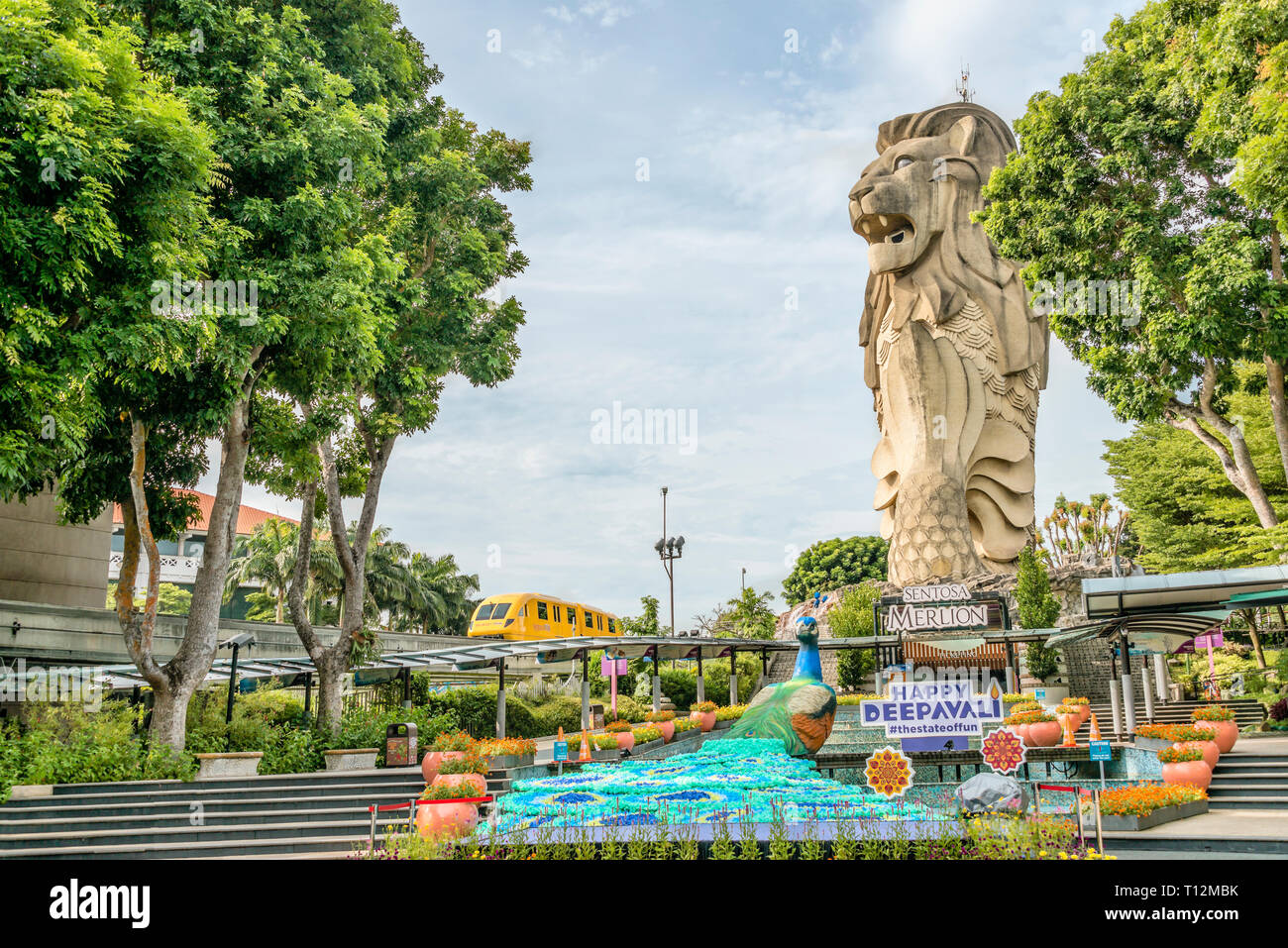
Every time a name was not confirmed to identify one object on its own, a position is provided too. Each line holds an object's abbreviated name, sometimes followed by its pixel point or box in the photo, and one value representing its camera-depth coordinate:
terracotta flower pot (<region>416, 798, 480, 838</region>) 9.33
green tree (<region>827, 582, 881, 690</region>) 35.16
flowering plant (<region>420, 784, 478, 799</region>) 10.72
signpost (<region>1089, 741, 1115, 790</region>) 13.81
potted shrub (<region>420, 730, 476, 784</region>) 13.69
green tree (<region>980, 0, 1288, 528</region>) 15.91
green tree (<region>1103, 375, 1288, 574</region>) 28.69
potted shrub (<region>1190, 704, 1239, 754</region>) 14.52
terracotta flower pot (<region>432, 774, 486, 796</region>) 10.95
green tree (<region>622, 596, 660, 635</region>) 42.03
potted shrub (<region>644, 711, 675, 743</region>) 19.67
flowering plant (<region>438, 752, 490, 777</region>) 12.97
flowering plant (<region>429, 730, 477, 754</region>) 14.54
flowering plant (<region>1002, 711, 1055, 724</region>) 16.98
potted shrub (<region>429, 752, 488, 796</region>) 12.96
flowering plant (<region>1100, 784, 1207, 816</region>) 10.34
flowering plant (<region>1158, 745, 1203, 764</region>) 12.78
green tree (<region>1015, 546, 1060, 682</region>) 31.81
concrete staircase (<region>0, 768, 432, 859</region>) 11.38
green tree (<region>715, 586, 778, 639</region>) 44.88
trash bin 17.02
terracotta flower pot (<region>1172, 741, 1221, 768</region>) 13.41
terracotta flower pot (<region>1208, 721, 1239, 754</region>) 14.51
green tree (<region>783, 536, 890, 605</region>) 64.69
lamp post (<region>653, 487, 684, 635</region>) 42.67
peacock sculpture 14.73
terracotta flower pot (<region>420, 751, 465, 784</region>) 13.62
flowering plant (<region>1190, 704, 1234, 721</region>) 15.09
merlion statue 41.94
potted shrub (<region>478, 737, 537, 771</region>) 14.50
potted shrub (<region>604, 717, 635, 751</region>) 17.38
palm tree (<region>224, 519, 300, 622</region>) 43.34
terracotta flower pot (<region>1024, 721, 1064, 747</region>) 16.42
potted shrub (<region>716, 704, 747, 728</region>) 23.61
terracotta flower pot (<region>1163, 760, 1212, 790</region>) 12.37
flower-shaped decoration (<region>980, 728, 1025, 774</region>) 10.06
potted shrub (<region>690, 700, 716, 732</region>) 22.34
